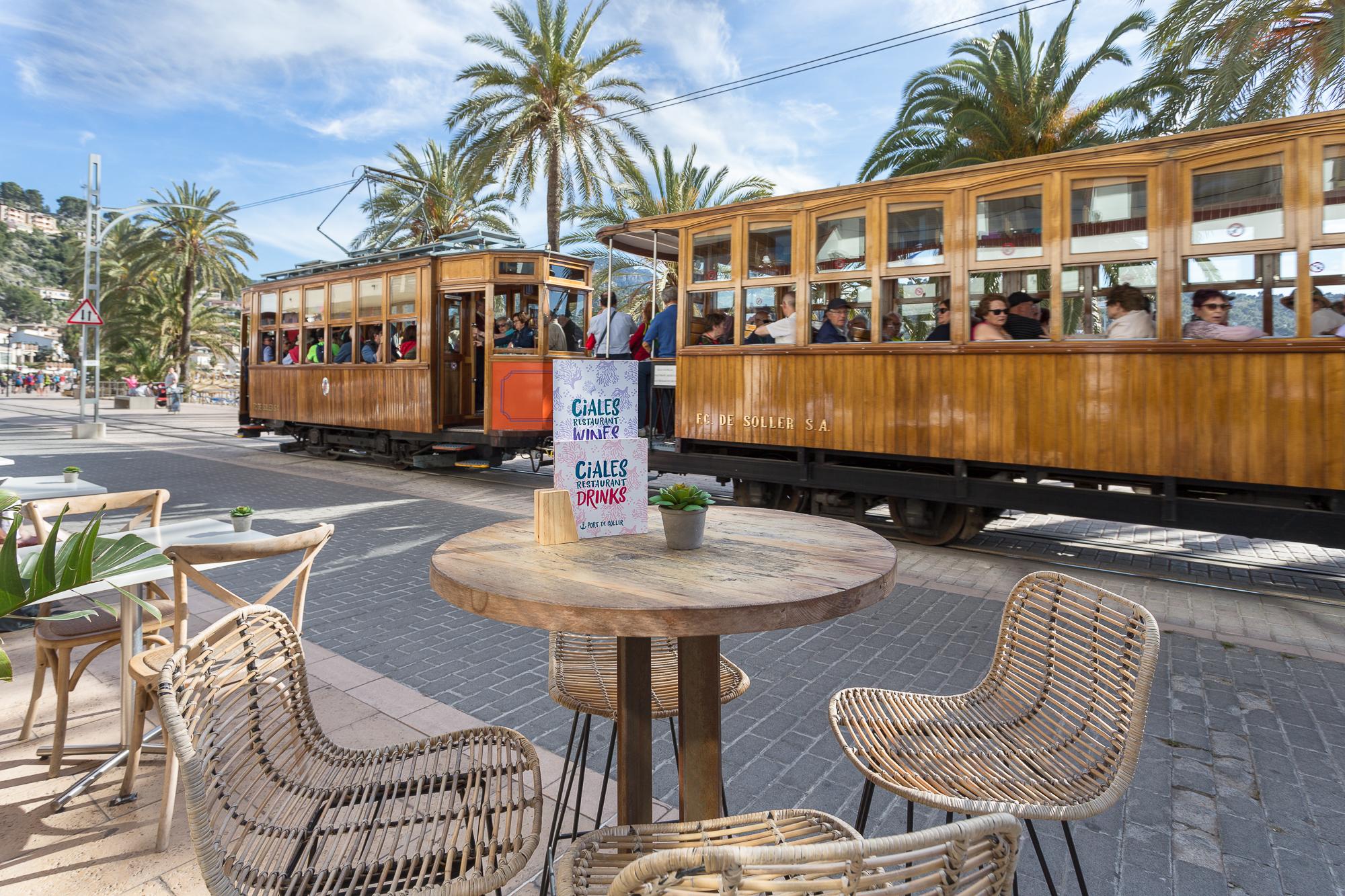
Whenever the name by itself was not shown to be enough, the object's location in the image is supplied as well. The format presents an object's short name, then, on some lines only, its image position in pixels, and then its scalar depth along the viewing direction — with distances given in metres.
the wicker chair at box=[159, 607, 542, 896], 1.49
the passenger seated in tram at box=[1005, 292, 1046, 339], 6.51
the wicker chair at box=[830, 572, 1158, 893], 1.84
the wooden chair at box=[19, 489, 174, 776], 2.91
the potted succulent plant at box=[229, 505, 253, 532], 3.44
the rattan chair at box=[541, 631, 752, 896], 2.28
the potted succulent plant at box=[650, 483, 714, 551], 2.21
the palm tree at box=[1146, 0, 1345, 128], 9.68
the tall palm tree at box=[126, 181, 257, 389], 32.28
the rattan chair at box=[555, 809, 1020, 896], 0.97
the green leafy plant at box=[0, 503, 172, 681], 1.47
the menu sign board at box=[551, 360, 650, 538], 2.22
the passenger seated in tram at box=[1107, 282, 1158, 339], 5.98
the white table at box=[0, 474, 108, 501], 4.74
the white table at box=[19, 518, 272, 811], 2.83
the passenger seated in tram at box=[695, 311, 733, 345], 8.40
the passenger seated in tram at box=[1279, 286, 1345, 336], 5.30
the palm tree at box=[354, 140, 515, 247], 23.97
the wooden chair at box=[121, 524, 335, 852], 2.57
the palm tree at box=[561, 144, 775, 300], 21.19
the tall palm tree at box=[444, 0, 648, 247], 17.78
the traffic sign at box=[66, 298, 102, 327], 16.12
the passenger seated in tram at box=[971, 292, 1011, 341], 6.65
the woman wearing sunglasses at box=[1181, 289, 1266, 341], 5.67
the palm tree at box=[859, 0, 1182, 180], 14.54
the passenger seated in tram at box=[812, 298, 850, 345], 7.54
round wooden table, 1.64
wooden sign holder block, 2.24
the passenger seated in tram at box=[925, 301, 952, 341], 6.92
